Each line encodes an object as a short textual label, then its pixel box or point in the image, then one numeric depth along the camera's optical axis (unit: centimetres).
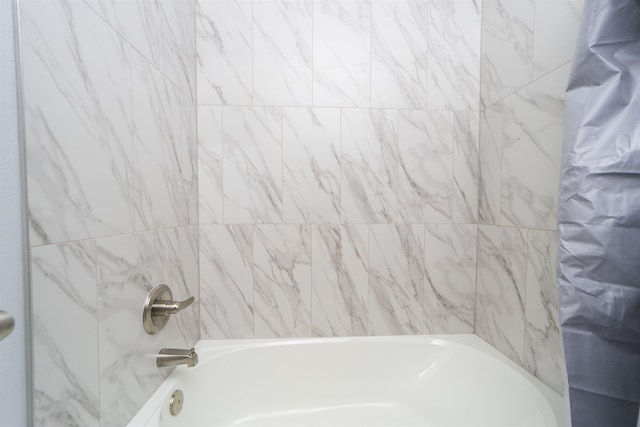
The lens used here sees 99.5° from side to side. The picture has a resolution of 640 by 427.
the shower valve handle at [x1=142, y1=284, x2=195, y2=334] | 83
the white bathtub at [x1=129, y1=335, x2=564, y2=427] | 105
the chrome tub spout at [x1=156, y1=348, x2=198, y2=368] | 90
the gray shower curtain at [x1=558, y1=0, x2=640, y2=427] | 46
